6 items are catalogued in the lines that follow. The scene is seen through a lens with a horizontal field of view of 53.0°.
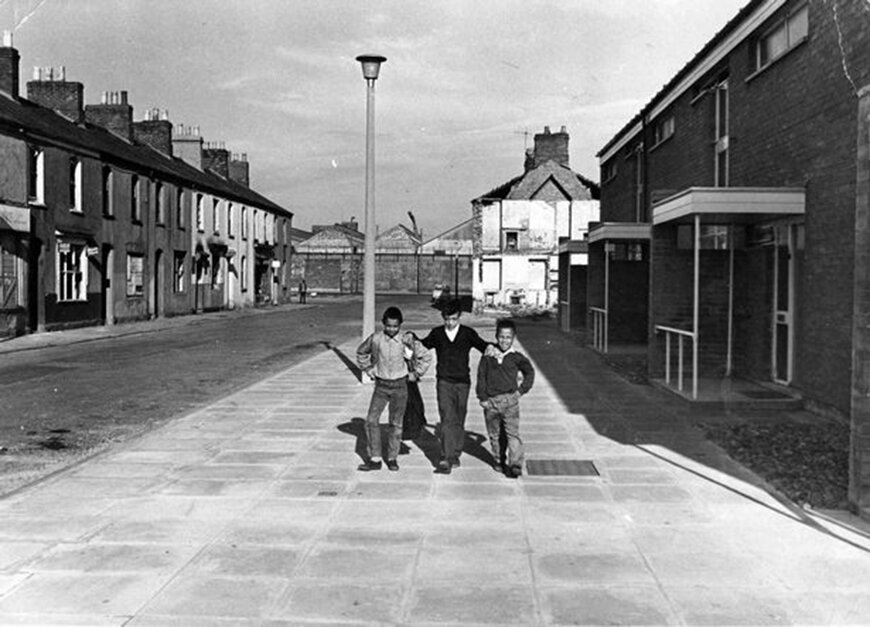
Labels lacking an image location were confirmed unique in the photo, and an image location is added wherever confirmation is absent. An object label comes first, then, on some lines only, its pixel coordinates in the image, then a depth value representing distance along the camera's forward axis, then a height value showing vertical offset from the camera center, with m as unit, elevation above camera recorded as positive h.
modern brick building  10.31 +1.01
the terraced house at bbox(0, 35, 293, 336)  24.25 +2.49
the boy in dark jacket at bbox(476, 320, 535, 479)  7.58 -0.88
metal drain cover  7.76 -1.64
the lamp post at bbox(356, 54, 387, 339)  14.65 +1.50
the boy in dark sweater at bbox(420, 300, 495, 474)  7.79 -0.84
